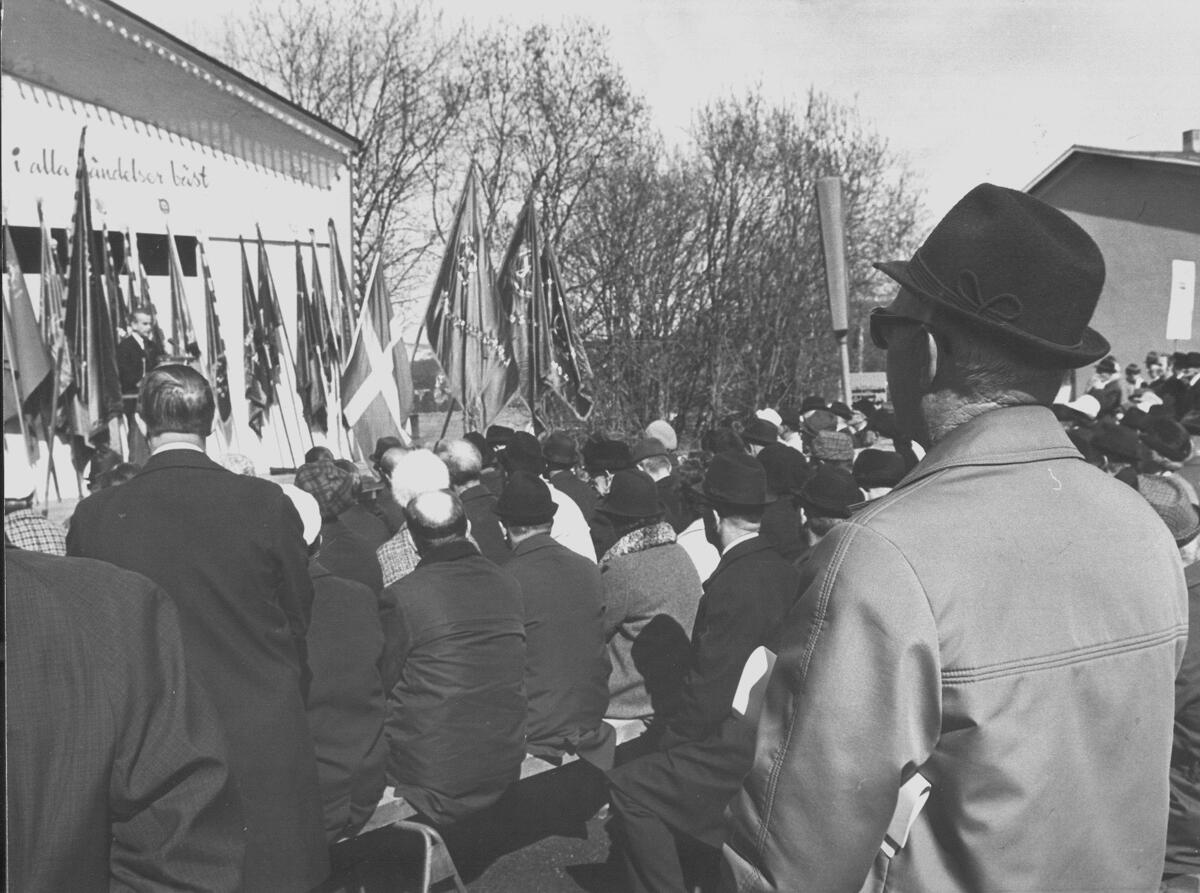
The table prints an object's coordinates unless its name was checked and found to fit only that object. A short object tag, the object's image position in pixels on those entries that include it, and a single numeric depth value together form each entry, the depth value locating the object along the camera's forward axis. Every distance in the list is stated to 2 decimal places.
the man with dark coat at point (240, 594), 3.38
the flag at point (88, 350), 9.23
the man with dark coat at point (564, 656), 5.30
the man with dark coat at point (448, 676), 4.73
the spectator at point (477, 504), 6.54
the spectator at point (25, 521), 4.27
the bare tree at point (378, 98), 25.75
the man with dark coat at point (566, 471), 7.91
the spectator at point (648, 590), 5.37
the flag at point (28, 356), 7.70
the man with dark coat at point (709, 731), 4.32
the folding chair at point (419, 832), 4.46
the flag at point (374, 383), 9.29
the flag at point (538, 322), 10.23
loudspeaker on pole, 8.14
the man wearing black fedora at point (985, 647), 1.50
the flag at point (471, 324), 9.70
